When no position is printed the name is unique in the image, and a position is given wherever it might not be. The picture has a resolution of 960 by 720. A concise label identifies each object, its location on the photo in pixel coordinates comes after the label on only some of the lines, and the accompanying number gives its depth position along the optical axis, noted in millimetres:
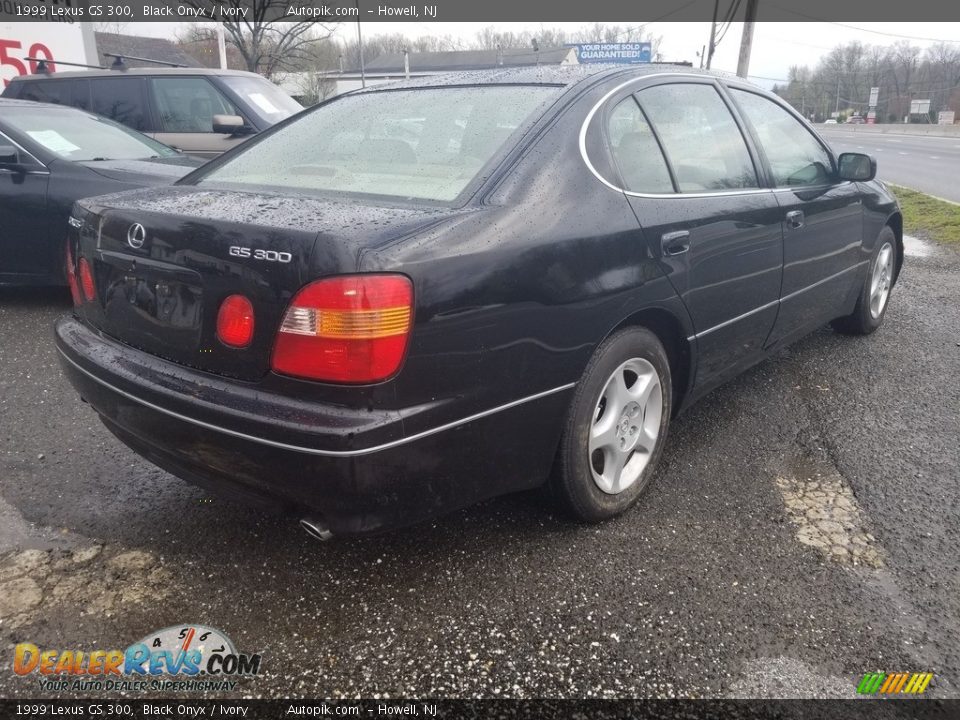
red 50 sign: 11930
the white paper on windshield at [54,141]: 5496
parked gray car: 7629
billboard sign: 44938
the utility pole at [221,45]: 20297
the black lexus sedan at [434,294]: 1928
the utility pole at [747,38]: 21609
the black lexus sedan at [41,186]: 5223
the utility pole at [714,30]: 24062
